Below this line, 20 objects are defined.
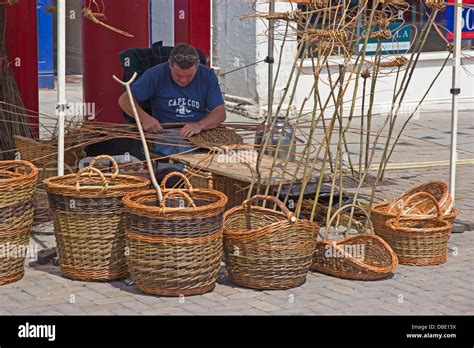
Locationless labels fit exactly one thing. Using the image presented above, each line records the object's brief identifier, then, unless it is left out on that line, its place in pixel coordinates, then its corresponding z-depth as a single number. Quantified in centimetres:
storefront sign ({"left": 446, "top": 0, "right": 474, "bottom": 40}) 2148
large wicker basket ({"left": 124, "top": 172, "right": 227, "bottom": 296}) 857
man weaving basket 1174
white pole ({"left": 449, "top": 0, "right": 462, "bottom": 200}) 1089
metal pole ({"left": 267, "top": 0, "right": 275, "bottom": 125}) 1283
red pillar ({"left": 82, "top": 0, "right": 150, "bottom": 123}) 1373
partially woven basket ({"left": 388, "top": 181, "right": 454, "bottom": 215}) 1042
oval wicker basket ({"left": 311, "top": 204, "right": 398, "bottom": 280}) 936
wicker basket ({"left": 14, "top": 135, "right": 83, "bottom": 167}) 1195
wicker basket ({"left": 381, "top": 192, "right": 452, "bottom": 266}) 990
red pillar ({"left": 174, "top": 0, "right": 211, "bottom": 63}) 1399
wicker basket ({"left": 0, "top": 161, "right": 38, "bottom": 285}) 889
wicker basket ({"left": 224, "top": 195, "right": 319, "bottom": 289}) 888
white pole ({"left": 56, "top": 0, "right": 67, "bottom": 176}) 955
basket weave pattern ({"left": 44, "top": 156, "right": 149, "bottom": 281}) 901
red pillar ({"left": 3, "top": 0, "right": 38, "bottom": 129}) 1361
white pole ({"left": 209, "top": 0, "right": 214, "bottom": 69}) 2023
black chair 1261
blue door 2283
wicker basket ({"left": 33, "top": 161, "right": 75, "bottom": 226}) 1142
